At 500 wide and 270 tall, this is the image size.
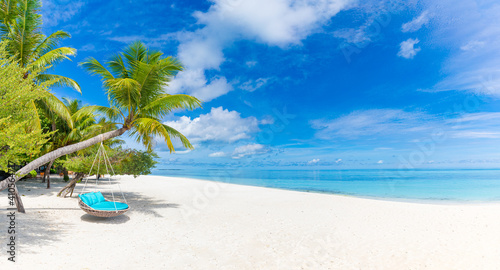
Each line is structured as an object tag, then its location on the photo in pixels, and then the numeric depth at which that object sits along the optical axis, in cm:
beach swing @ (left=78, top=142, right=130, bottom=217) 669
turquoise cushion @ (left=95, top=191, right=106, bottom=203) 775
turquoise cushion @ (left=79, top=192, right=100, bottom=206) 704
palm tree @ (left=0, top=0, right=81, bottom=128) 955
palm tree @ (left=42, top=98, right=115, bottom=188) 1536
